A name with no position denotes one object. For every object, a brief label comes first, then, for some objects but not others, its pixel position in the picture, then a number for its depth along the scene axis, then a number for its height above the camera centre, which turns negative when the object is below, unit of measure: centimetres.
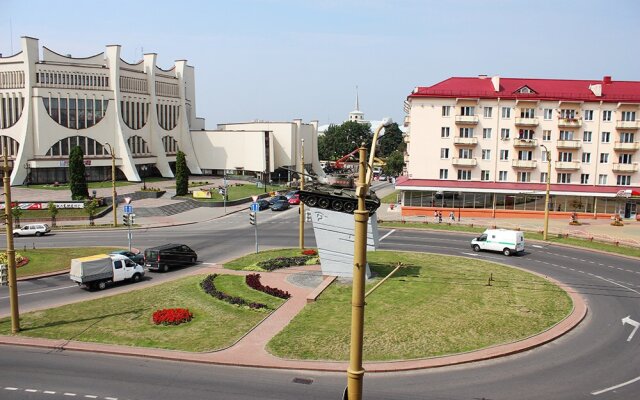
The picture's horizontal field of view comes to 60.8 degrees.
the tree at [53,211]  5391 -632
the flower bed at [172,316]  2450 -759
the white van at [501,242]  4172 -686
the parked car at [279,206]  7019 -718
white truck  3089 -717
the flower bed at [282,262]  3584 -755
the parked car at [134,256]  3659 -733
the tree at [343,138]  15188 +375
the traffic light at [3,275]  2391 -569
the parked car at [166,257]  3625 -729
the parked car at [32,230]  5088 -777
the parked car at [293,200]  7556 -686
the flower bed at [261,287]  2908 -758
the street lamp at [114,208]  5388 -610
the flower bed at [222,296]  2703 -762
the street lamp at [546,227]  4591 -637
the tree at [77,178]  6619 -373
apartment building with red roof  6391 +75
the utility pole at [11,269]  2277 -518
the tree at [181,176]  7475 -373
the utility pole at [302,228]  4137 -595
